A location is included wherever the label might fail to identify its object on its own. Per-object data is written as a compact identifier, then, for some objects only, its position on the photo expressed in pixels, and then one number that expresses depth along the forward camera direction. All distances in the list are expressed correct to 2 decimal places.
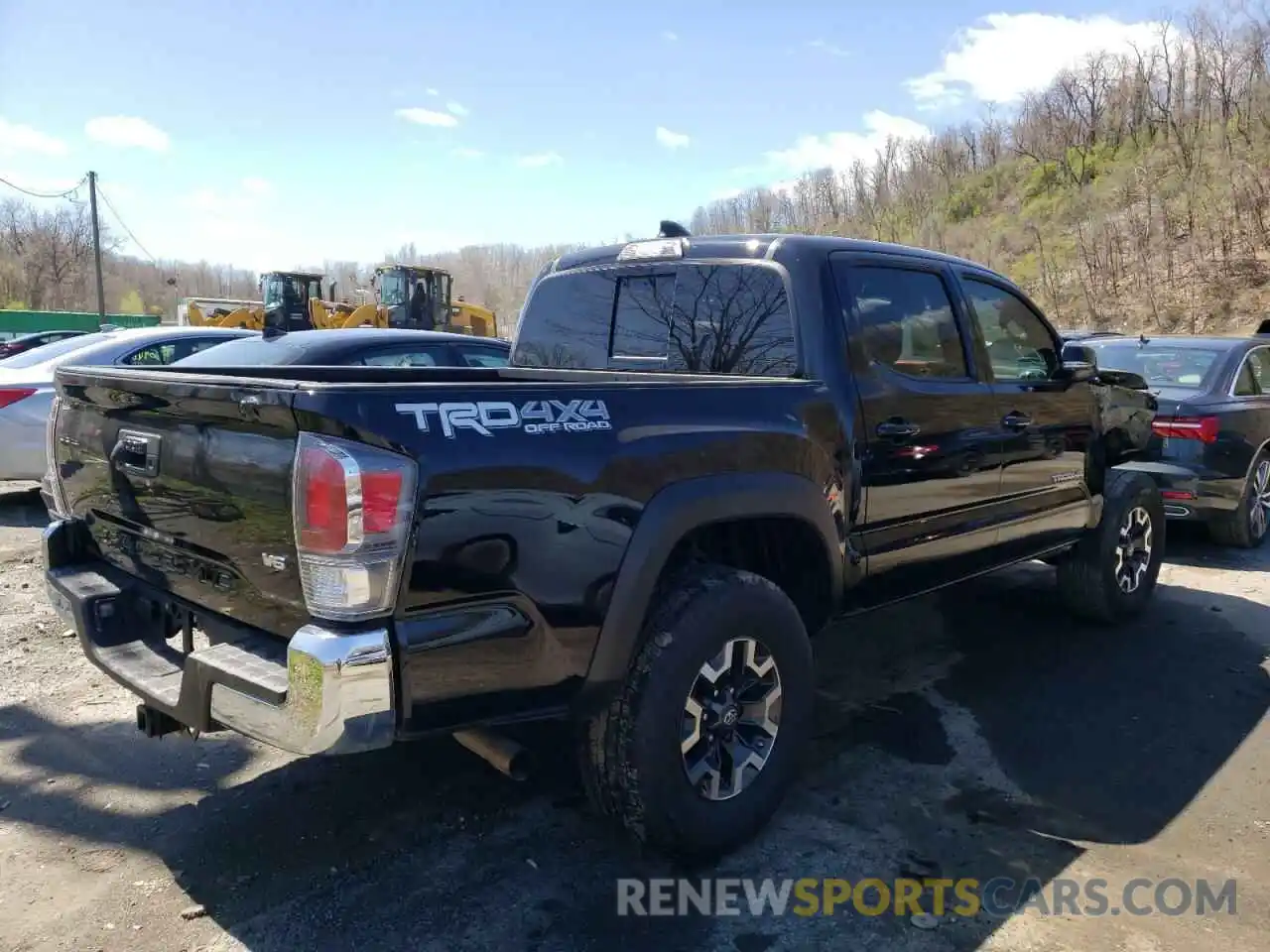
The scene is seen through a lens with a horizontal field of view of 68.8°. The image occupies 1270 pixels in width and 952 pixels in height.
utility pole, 47.41
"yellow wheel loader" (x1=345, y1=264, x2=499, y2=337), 25.25
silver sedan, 7.39
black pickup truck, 2.20
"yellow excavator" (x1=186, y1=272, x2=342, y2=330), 25.30
